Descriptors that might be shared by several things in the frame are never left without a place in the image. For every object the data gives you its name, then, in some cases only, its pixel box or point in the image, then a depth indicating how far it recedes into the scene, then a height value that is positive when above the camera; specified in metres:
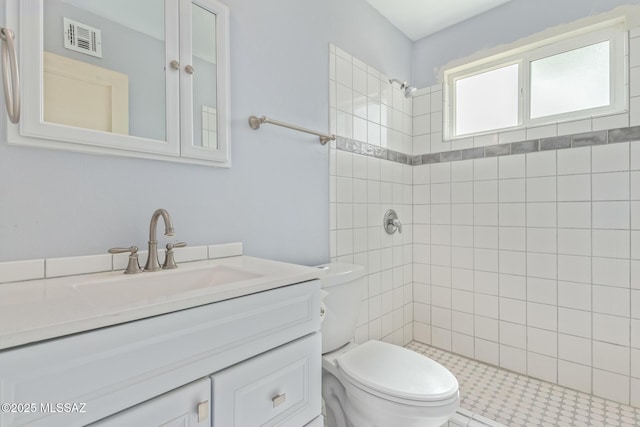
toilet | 1.06 -0.65
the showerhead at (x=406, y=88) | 2.10 +0.87
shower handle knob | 2.05 -0.09
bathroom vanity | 0.48 -0.28
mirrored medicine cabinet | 0.83 +0.44
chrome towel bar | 1.30 +0.39
